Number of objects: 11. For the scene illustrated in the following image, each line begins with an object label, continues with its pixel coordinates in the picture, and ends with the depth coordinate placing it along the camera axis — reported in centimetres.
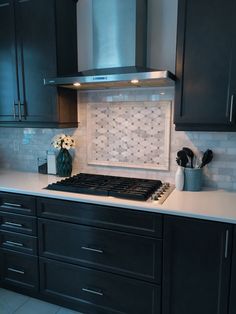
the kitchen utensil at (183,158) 209
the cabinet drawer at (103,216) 171
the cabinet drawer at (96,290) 180
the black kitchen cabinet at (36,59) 221
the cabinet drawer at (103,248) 174
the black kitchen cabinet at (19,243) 210
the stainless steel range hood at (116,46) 194
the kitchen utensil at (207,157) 207
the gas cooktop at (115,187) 186
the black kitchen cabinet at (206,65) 170
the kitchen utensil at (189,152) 212
